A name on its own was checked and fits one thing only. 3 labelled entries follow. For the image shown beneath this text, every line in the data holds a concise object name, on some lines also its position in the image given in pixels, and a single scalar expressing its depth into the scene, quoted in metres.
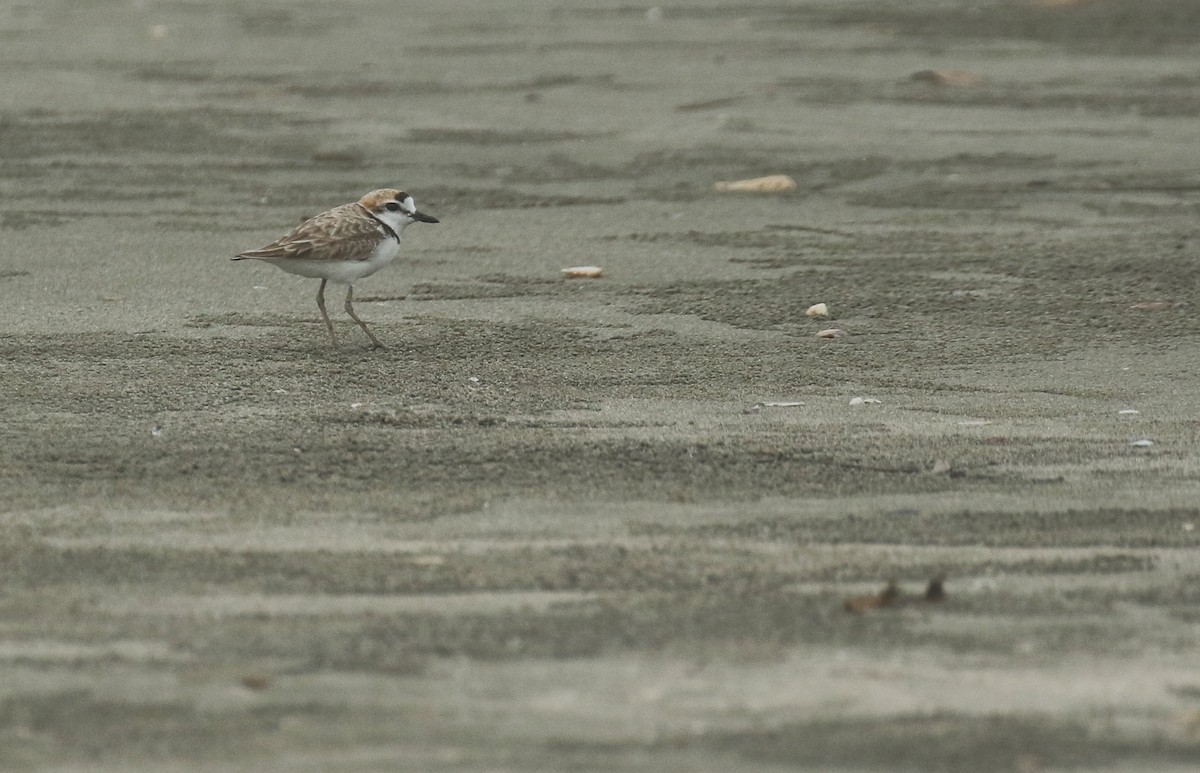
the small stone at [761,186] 22.16
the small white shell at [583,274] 18.61
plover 16.47
